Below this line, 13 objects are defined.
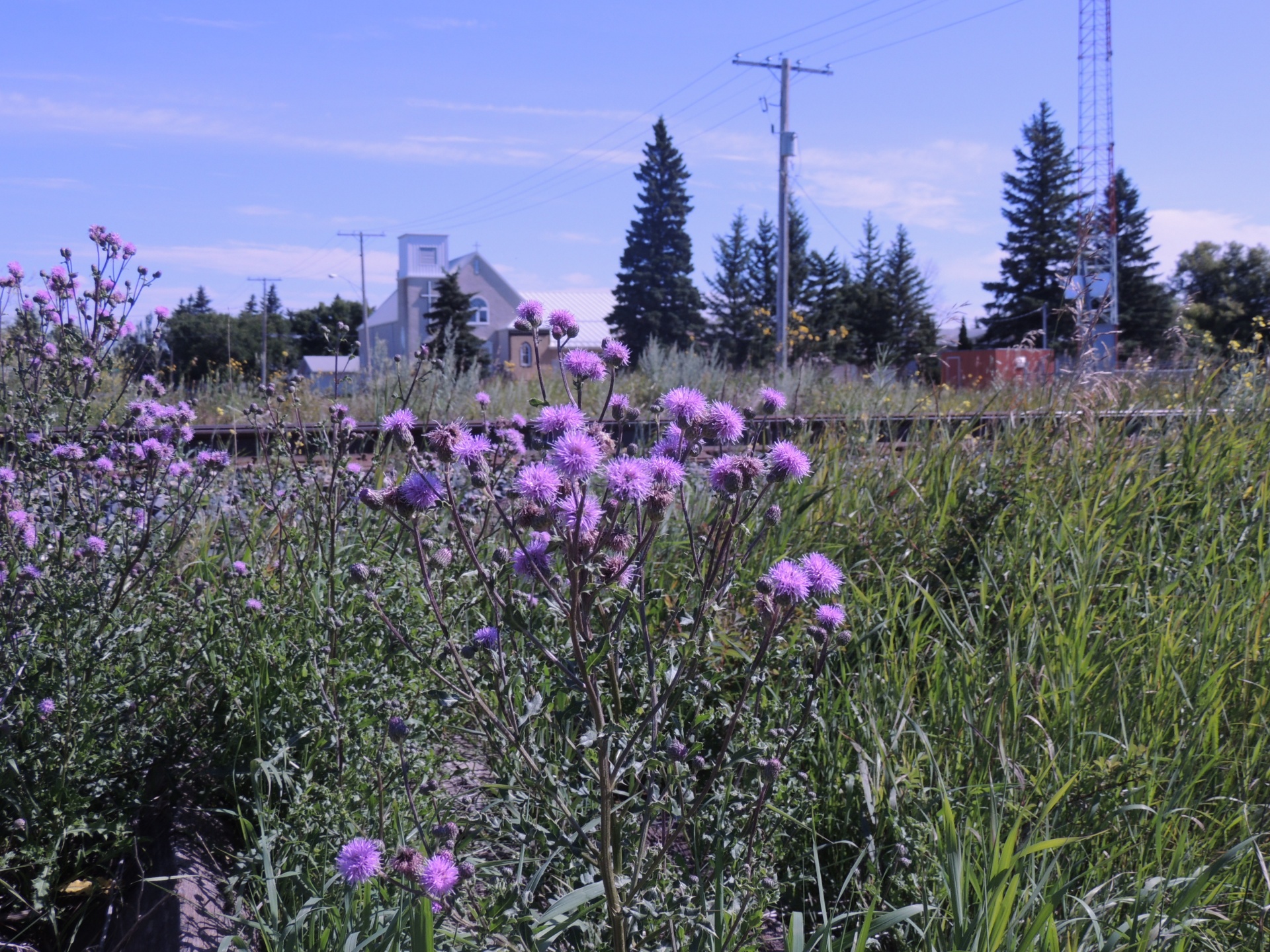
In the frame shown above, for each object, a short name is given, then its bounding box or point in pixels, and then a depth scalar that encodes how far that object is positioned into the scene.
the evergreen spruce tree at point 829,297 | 55.59
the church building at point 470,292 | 69.25
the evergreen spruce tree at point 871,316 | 56.66
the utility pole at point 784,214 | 25.42
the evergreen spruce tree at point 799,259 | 58.56
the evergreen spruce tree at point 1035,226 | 53.75
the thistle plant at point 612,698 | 1.73
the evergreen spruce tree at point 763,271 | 58.97
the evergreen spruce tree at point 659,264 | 55.66
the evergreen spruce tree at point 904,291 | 54.25
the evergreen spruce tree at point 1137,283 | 53.75
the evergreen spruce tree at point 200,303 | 61.86
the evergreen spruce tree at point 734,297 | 59.11
